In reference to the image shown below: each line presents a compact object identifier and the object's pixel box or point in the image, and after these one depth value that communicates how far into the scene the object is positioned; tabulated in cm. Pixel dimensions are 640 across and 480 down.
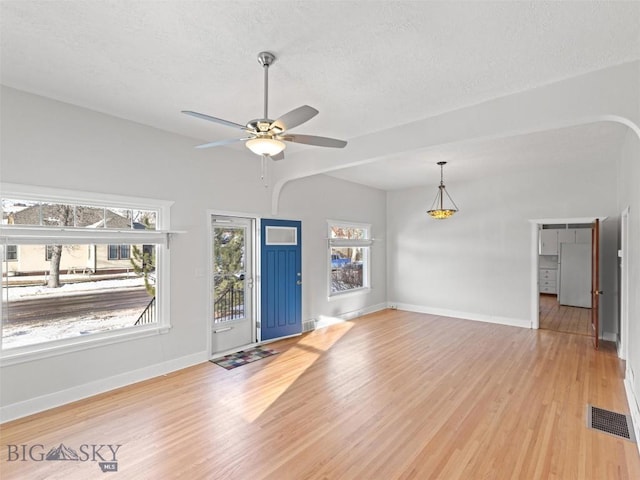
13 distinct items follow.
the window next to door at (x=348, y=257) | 660
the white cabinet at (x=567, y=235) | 871
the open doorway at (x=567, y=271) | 758
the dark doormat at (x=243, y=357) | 429
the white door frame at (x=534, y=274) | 603
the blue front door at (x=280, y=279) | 518
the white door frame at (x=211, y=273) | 445
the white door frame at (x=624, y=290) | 401
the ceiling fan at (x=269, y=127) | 227
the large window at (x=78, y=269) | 302
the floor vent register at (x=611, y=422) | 275
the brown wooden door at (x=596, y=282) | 498
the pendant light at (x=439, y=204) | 586
